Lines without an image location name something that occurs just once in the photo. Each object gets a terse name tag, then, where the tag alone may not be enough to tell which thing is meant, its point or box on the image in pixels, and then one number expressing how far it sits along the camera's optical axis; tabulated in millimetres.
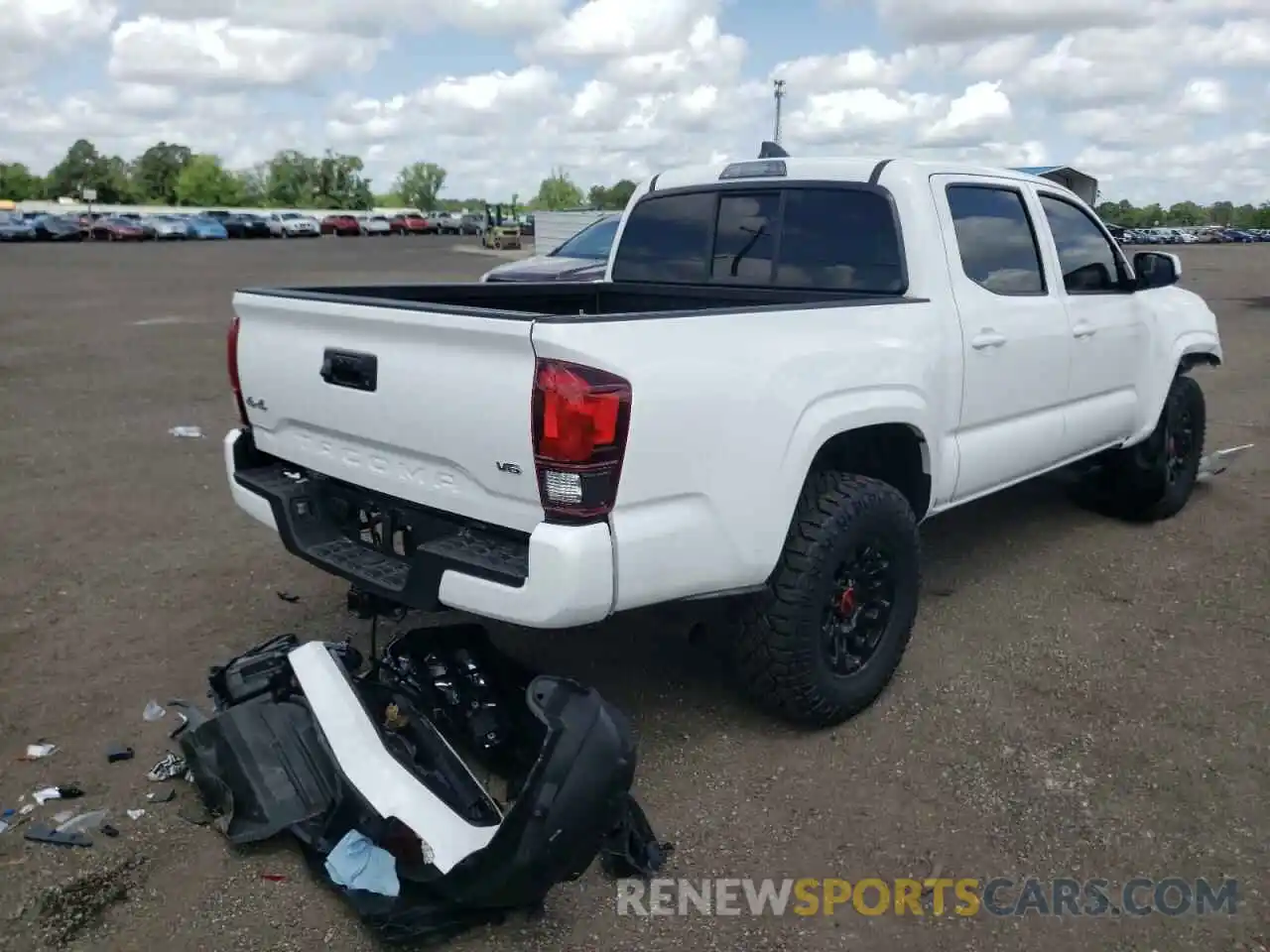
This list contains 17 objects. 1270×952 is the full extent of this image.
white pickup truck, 2998
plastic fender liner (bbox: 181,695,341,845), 3135
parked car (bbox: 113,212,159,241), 53219
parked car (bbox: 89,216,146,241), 51656
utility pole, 40922
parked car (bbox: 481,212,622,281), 11797
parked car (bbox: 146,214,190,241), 53469
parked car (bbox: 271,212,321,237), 61656
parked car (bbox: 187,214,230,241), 55656
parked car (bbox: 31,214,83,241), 49594
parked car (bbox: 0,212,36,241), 47781
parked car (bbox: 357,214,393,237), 66812
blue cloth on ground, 2844
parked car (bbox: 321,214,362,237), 65562
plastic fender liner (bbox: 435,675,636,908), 2633
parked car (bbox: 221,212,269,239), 60188
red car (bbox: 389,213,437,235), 68500
